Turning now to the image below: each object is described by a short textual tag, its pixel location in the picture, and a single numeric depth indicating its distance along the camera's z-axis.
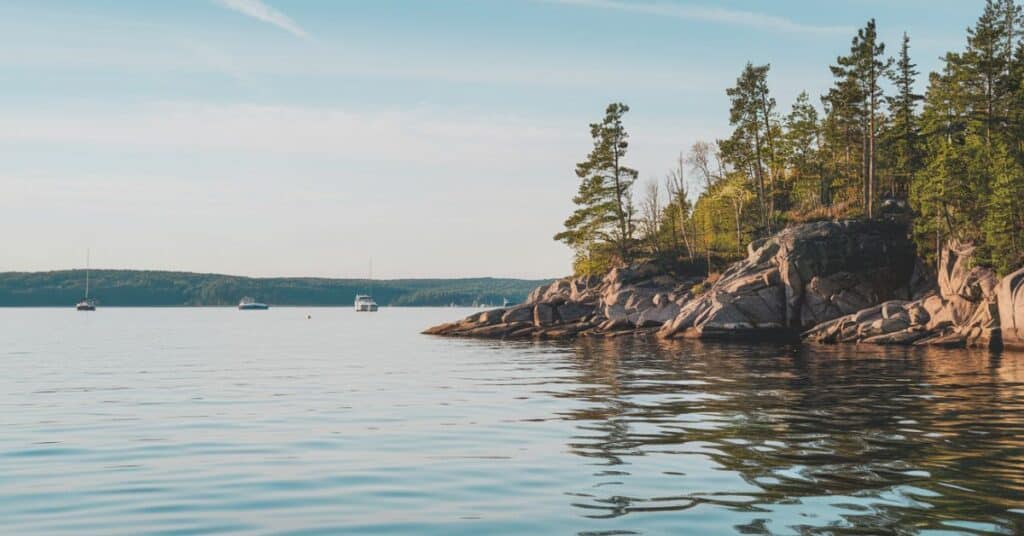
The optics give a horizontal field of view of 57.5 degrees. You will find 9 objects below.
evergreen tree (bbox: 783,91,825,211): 94.69
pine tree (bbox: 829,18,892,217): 75.25
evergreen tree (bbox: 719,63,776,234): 85.81
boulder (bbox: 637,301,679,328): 77.44
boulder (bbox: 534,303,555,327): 84.69
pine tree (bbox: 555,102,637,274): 98.69
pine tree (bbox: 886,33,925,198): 78.12
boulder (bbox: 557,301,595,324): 84.71
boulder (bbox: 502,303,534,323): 84.94
